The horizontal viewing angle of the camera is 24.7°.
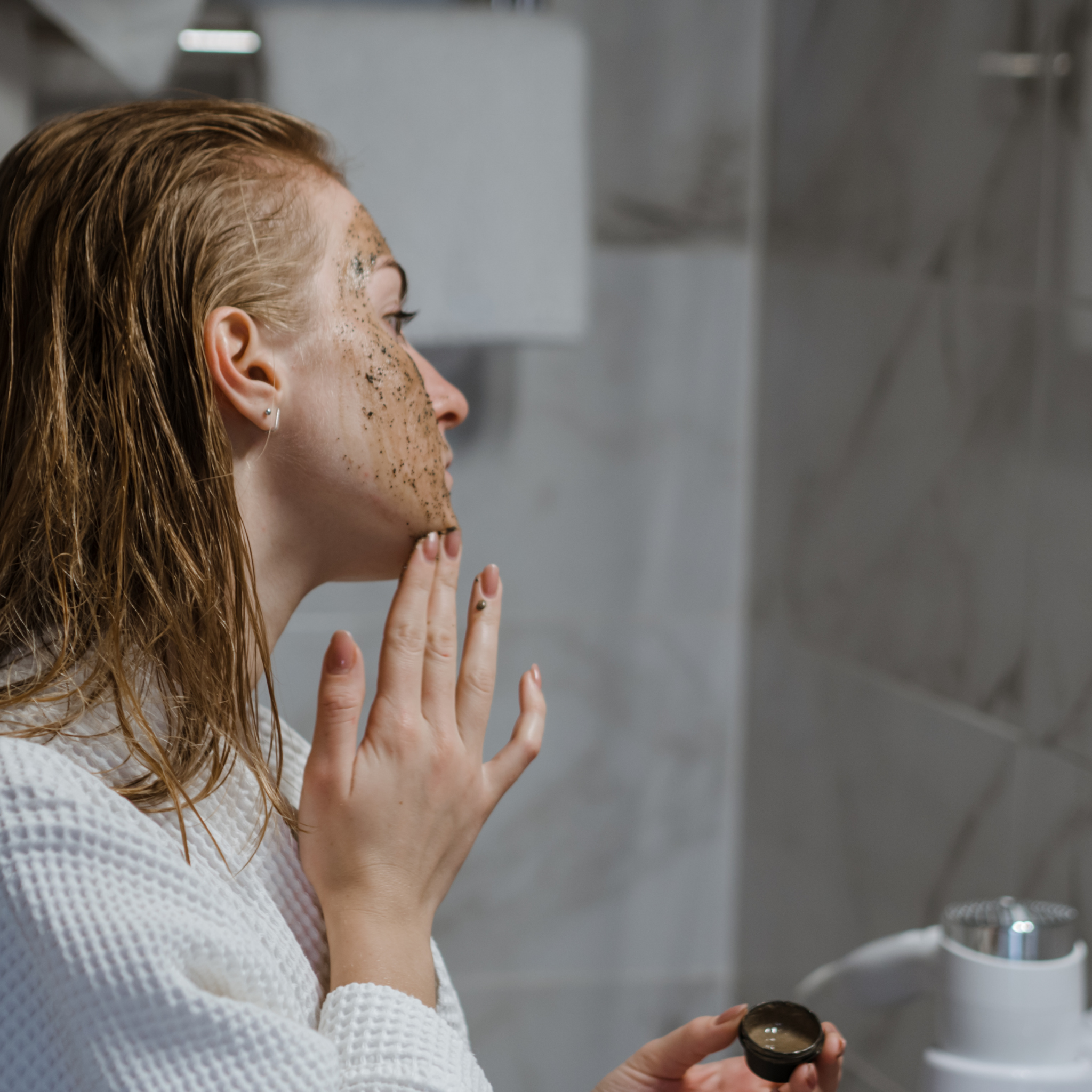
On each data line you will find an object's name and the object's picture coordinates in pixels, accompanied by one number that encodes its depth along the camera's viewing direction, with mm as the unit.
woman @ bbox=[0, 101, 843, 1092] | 989
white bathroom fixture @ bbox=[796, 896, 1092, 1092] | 1088
